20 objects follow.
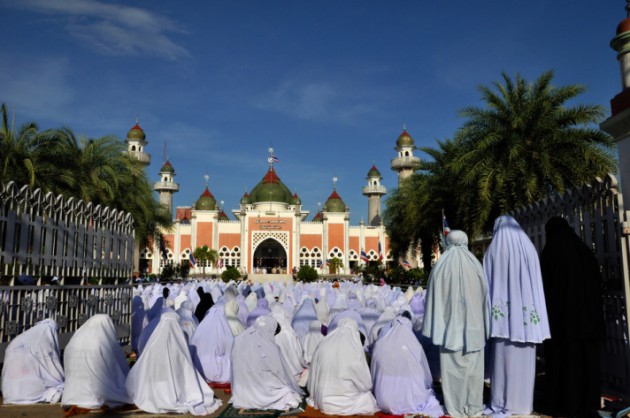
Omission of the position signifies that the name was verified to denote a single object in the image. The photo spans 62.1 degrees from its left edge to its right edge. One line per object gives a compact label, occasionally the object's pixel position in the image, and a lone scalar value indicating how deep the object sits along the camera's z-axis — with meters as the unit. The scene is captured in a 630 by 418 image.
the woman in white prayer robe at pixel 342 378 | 4.82
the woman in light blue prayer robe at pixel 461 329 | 4.52
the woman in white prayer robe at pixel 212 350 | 6.20
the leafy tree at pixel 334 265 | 42.34
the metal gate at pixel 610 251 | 4.74
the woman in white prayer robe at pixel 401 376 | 4.78
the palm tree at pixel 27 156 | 12.31
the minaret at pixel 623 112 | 5.28
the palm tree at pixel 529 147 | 11.73
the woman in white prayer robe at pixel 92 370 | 4.77
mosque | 42.75
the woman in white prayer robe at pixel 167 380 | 4.80
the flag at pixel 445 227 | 15.02
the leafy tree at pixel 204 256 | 40.84
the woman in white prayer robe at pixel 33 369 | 5.07
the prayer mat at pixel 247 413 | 4.77
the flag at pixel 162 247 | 24.38
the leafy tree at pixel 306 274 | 29.02
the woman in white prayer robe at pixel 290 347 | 6.34
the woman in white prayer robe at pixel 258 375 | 5.00
